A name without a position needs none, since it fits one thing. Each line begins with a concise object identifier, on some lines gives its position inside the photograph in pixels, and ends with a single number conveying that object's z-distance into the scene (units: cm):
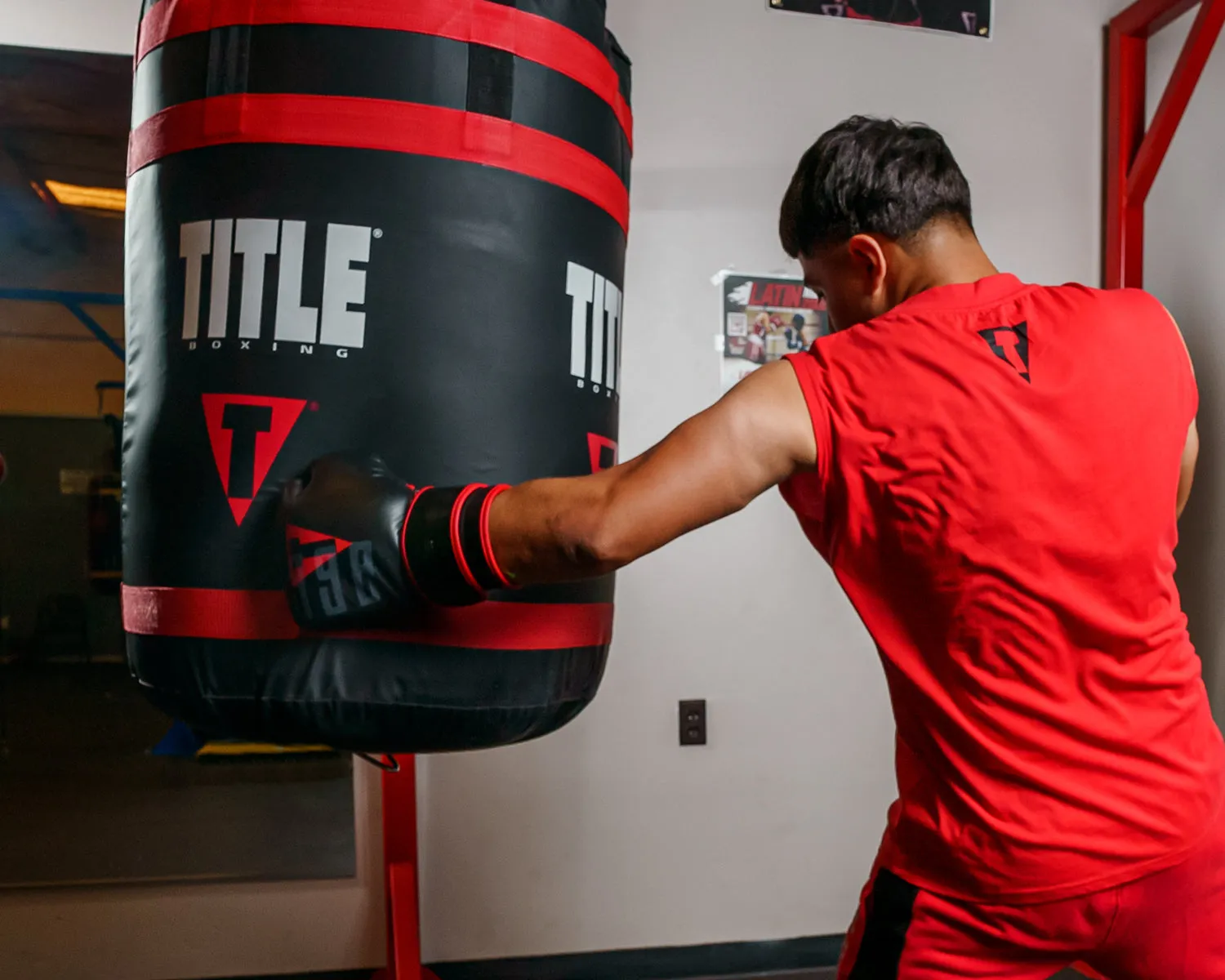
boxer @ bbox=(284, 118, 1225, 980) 82
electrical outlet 196
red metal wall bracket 208
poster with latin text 199
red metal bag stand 163
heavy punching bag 85
